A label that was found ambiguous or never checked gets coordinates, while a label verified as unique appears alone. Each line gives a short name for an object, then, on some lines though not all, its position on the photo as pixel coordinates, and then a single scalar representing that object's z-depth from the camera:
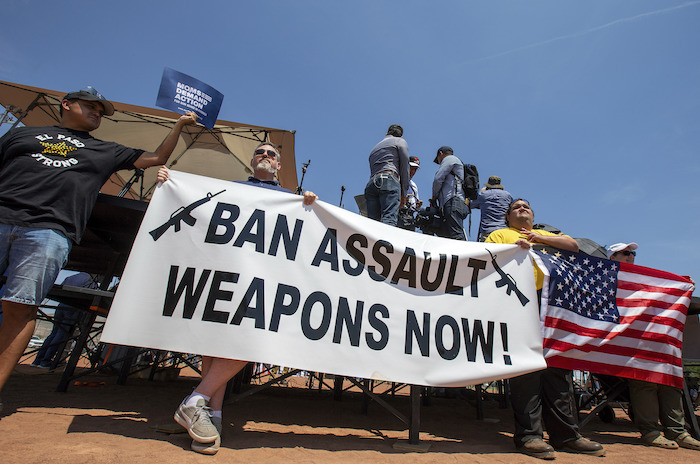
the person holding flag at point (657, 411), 3.50
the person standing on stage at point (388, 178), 4.47
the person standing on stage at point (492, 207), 5.25
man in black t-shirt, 2.23
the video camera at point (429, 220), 5.52
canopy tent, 7.24
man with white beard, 2.10
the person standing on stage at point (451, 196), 4.99
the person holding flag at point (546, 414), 2.75
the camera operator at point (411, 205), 5.62
